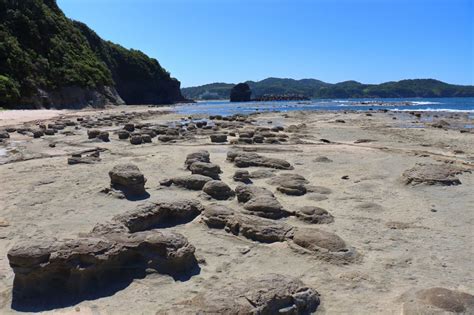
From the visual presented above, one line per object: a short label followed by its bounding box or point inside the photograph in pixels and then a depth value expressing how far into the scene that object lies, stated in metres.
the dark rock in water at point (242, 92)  132.62
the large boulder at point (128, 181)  7.79
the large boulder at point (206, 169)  9.29
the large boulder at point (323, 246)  5.23
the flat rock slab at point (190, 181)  8.20
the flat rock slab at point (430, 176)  9.07
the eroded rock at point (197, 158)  10.45
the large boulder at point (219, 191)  7.62
